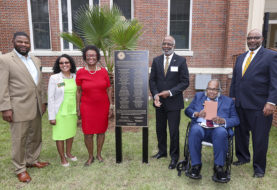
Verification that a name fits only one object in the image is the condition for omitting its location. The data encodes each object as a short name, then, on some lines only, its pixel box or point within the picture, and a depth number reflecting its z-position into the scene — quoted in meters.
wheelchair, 2.86
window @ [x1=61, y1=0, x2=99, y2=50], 8.70
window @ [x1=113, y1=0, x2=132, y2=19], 8.73
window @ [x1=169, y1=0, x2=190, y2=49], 8.71
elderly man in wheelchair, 2.81
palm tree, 5.19
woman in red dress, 3.16
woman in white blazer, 3.12
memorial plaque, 3.19
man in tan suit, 2.72
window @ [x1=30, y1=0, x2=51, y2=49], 8.74
